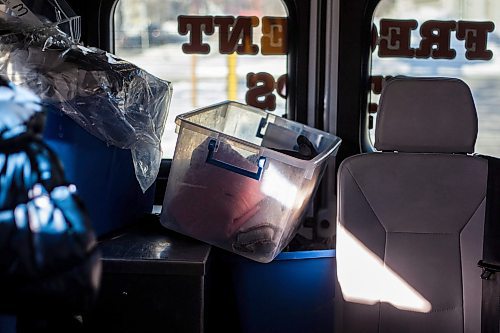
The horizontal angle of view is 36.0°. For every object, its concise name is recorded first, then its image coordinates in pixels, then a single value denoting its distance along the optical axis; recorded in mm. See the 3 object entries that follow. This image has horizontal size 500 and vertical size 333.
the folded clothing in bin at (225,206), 2473
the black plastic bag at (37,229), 1116
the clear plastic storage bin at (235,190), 2439
